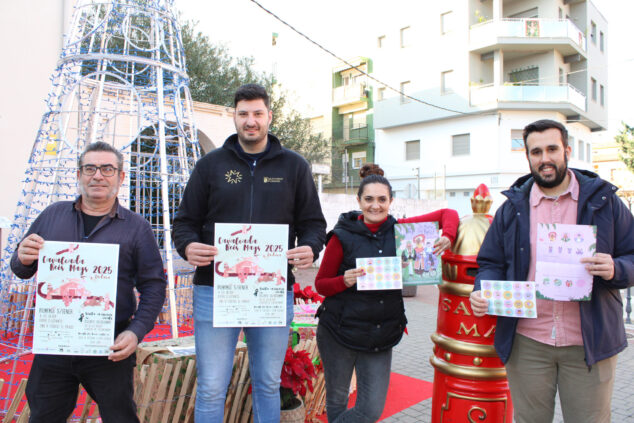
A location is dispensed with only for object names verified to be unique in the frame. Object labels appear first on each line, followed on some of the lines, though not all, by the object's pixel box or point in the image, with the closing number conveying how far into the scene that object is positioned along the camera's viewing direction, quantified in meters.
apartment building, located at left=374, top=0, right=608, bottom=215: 22.41
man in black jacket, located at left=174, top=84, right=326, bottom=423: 2.45
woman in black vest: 2.73
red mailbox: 2.94
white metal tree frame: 5.34
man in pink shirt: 2.20
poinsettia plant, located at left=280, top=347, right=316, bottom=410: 3.24
